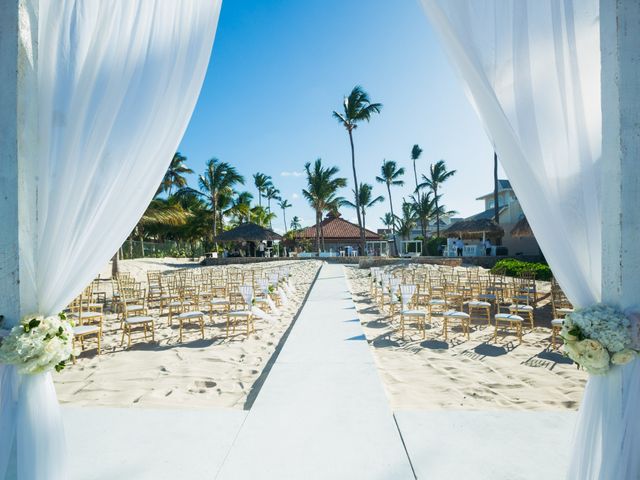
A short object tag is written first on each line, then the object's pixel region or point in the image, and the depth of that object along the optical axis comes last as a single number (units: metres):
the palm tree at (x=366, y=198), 40.41
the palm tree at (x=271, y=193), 61.38
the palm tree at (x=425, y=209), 37.19
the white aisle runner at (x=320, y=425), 2.30
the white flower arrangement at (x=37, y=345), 2.00
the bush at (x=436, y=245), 28.31
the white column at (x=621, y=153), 1.97
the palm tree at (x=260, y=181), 52.81
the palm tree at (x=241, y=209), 37.31
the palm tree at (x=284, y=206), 72.25
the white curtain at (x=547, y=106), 2.13
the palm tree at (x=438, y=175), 37.56
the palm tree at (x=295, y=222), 68.81
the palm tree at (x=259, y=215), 45.11
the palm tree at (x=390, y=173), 39.50
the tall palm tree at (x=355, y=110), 29.94
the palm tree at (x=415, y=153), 41.47
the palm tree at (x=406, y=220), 46.06
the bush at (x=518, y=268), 13.83
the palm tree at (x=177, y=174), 35.71
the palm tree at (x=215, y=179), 33.56
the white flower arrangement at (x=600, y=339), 1.86
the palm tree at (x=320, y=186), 33.72
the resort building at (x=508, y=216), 23.64
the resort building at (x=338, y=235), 39.75
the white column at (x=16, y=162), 2.17
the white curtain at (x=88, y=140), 2.11
